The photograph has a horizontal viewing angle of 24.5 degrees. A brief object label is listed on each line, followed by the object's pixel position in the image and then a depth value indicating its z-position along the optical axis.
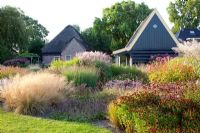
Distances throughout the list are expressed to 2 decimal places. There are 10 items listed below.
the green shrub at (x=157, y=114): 7.52
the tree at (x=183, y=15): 67.06
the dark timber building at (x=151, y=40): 38.22
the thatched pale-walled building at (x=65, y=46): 53.55
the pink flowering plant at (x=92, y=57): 21.88
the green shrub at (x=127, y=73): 19.90
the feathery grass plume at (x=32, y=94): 11.91
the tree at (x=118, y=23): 61.53
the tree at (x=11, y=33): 42.22
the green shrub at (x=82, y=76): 17.06
